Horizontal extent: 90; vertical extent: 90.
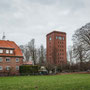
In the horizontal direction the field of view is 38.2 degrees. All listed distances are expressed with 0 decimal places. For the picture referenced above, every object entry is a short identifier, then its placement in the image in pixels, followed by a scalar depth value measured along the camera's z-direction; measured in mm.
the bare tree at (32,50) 54541
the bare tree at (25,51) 59109
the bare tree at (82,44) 31214
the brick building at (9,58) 37781
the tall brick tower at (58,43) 82312
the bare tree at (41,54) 65731
